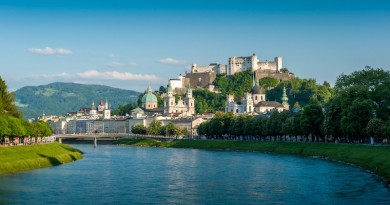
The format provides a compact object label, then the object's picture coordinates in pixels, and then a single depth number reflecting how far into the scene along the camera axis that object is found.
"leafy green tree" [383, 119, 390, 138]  76.06
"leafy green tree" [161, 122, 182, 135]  181.00
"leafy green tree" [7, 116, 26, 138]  82.94
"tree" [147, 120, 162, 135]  190.75
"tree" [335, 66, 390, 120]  89.12
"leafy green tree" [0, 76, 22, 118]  97.84
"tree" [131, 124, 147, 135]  198.86
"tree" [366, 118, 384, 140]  80.21
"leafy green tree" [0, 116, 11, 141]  78.12
